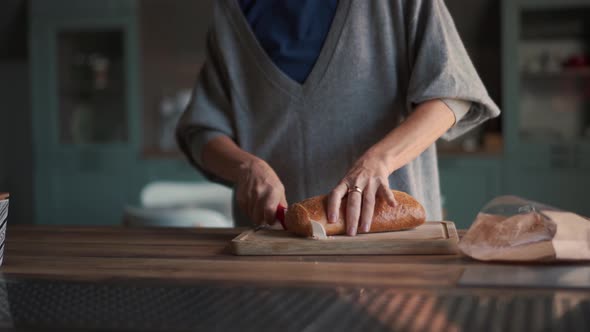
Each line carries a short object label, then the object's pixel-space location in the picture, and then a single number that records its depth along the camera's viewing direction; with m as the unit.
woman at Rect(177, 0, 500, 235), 1.29
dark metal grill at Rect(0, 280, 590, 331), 0.59
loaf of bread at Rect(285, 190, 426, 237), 1.03
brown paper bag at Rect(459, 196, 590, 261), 0.81
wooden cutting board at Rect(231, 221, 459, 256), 0.94
